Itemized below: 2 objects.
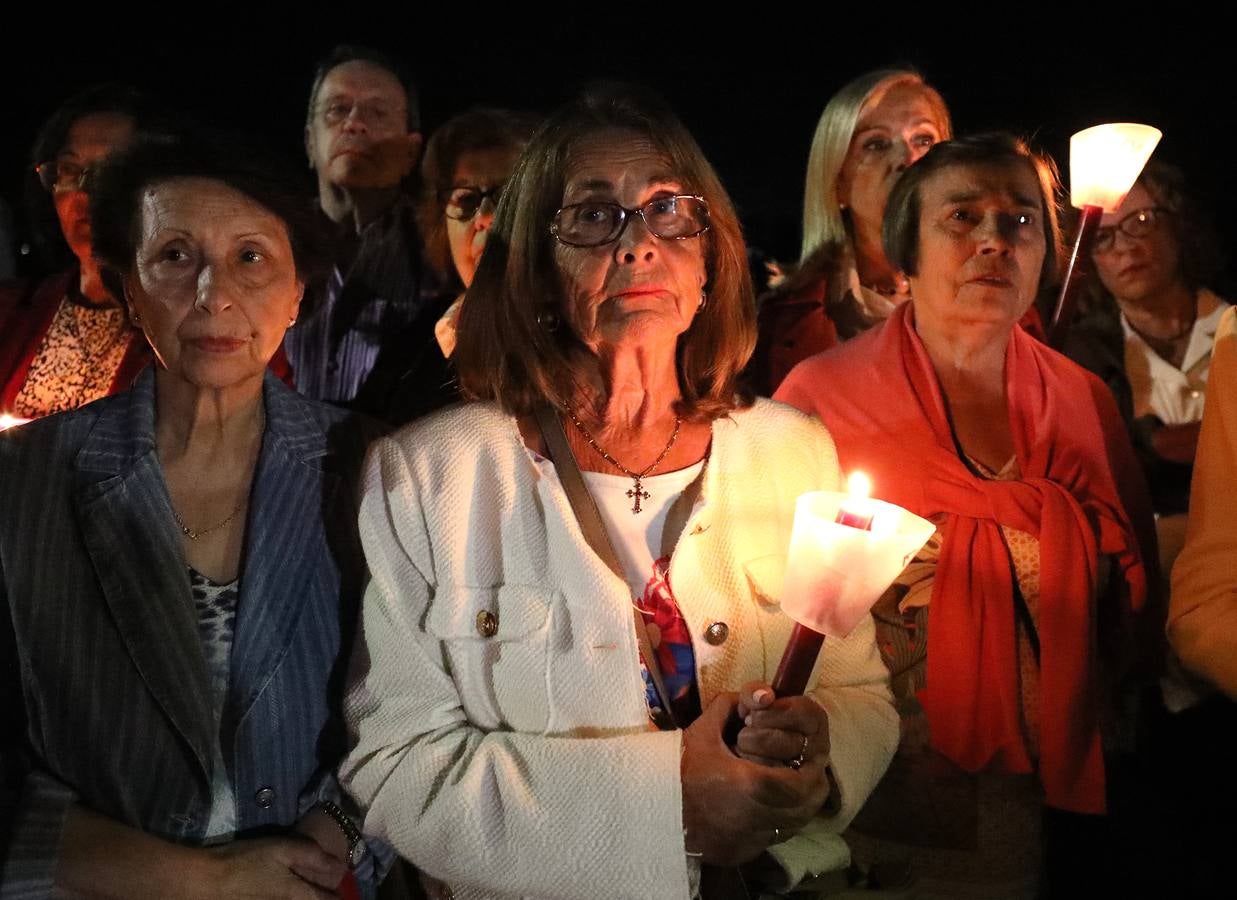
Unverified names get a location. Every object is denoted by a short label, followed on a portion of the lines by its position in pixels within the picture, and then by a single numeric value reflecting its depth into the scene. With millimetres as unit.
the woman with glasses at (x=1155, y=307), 3980
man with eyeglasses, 3867
